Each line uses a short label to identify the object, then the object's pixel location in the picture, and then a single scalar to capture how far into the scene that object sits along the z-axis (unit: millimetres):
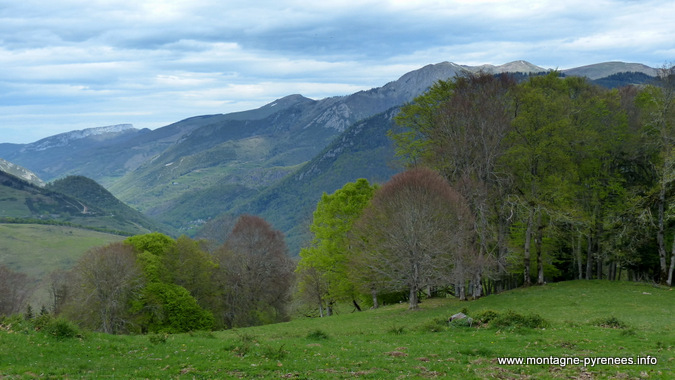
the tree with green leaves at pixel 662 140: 49656
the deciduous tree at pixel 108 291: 62469
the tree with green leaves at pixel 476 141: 50094
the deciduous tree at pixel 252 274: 80750
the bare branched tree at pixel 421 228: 48719
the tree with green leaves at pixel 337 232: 63031
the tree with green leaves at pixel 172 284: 63875
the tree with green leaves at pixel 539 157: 49688
